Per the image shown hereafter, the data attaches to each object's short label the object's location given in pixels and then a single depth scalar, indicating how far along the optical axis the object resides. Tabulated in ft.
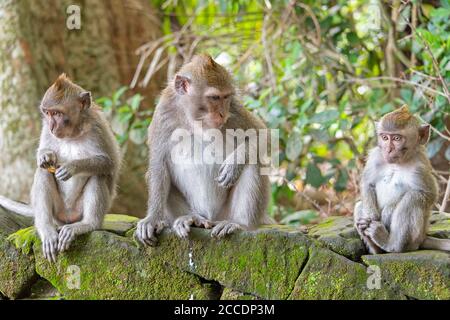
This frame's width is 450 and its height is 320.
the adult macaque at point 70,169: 20.42
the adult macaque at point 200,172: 20.39
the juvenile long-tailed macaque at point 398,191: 18.38
